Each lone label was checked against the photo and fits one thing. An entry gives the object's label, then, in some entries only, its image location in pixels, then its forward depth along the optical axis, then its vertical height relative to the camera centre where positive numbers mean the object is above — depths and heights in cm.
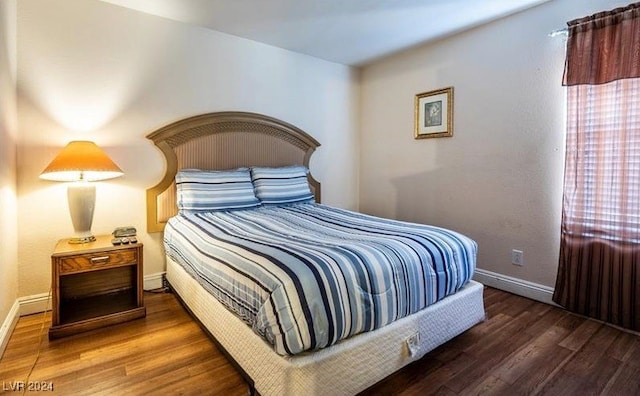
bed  130 -53
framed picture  311 +76
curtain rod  233 +114
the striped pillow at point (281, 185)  295 +4
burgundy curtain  206 +13
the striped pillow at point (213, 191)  260 -2
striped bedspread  128 -38
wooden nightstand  198 -73
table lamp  207 +11
